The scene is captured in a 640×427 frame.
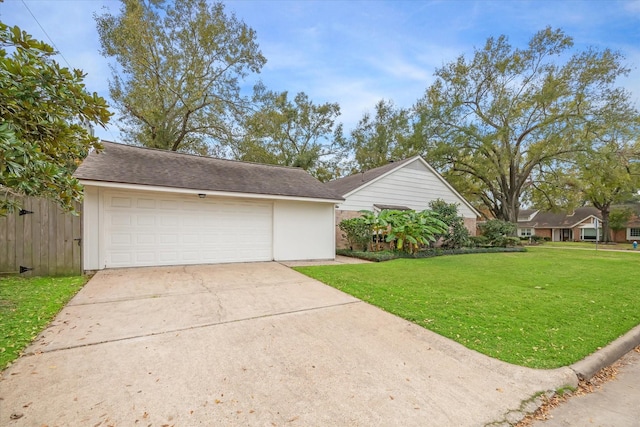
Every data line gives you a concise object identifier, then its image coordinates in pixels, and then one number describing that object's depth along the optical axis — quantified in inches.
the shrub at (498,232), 623.5
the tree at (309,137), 1011.9
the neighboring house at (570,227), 1374.3
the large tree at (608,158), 671.1
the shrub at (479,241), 612.5
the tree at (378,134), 1114.1
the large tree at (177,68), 592.1
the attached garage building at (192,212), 288.0
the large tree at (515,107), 701.9
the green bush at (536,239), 1172.5
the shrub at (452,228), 532.7
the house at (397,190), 525.4
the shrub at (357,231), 462.6
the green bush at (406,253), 409.7
